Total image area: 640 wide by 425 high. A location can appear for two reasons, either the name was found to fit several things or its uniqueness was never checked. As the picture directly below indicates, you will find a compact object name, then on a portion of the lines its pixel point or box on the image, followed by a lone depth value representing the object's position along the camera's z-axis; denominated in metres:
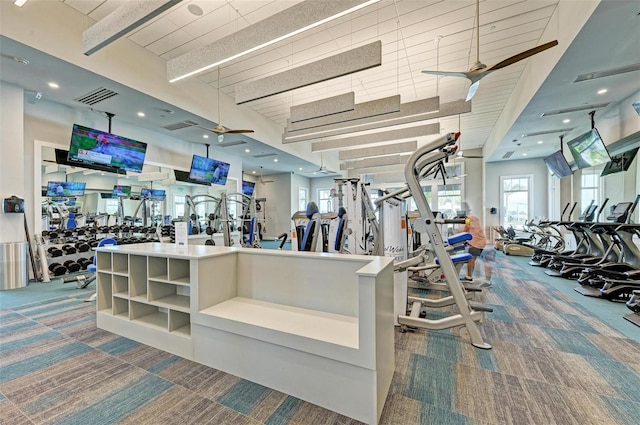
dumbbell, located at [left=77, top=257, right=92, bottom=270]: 6.16
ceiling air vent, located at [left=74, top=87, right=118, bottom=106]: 4.91
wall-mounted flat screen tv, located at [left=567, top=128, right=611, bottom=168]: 5.53
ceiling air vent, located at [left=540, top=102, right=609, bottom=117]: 5.39
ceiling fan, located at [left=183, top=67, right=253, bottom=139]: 5.52
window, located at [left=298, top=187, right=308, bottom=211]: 14.46
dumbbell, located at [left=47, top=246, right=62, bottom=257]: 5.74
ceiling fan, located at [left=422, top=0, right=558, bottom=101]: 2.83
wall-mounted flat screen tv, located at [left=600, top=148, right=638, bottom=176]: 5.18
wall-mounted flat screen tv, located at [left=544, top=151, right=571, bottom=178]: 7.35
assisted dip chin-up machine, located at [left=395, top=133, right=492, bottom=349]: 2.62
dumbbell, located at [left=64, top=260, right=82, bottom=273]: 5.85
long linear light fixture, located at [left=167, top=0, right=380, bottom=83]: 2.67
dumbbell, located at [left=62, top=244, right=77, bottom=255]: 5.98
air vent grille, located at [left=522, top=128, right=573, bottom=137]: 6.90
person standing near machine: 4.78
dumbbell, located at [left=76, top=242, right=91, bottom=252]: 6.20
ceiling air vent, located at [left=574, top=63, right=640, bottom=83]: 3.98
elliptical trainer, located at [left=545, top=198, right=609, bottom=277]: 5.58
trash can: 4.73
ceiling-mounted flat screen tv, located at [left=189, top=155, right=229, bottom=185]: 8.04
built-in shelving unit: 1.74
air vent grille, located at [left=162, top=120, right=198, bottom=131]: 6.62
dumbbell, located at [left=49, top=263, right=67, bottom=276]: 5.63
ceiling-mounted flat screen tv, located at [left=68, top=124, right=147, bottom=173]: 5.50
